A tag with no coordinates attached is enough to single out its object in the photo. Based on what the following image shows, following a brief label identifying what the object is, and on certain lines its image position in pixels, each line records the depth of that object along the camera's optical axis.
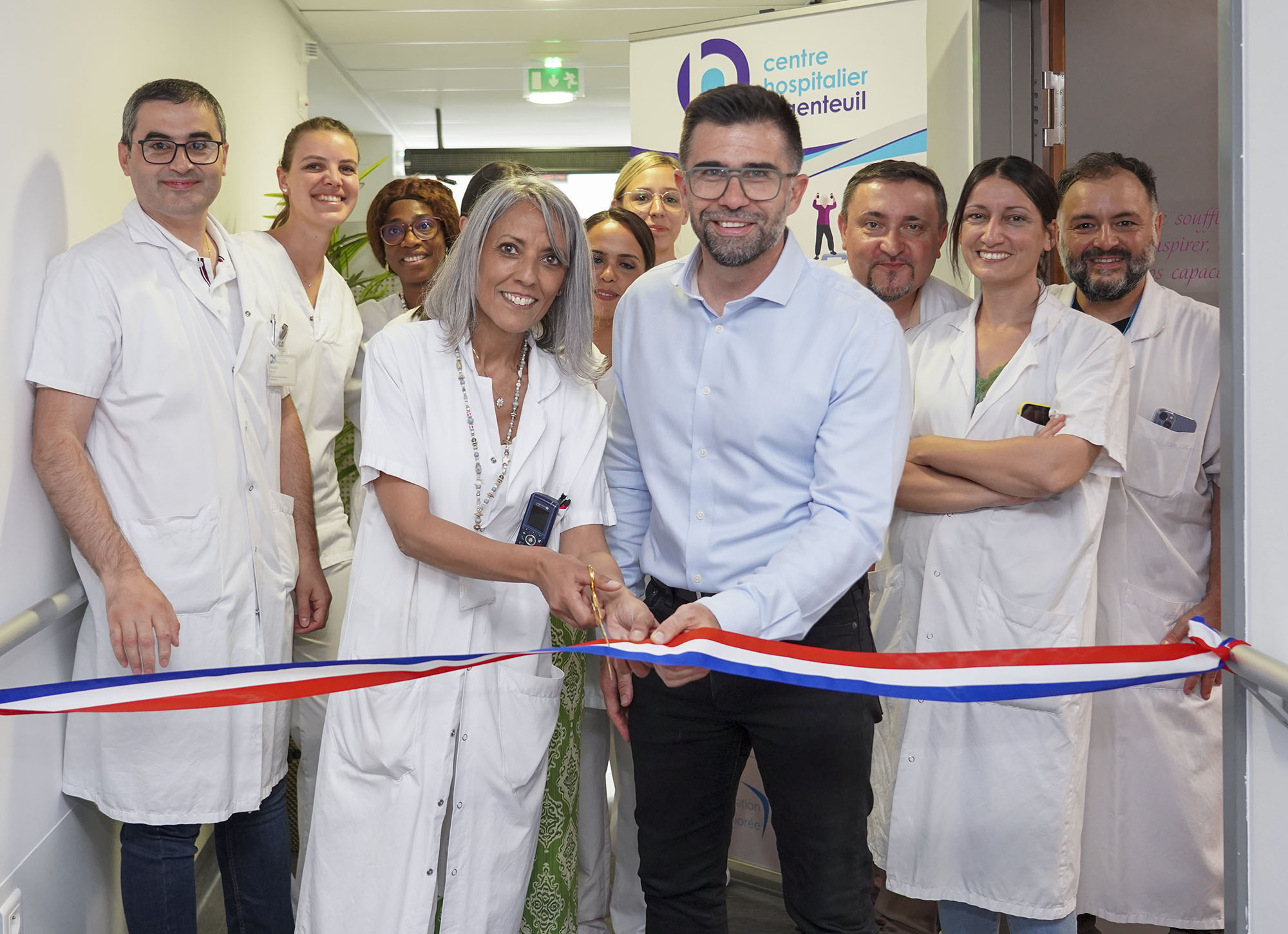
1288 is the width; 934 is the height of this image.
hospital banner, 4.03
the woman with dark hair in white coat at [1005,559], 2.54
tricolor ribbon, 1.87
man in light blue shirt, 2.14
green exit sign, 7.47
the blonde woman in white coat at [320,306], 3.30
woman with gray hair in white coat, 2.17
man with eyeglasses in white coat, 2.35
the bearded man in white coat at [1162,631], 2.88
